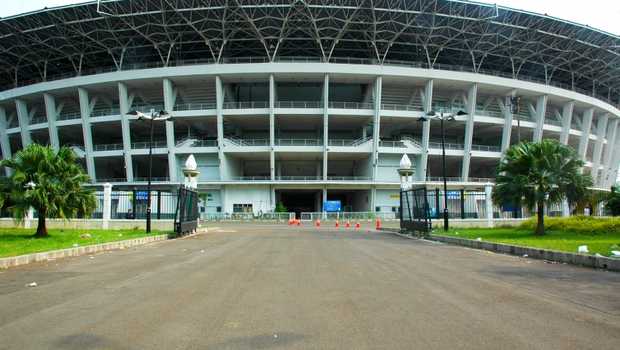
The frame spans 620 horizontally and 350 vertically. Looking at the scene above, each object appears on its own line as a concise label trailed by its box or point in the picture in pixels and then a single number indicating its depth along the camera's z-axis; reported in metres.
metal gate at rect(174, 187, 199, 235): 21.80
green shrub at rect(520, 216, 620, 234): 18.45
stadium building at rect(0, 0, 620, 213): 45.09
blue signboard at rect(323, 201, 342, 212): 49.22
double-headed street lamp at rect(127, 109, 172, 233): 22.30
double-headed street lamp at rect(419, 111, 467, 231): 23.16
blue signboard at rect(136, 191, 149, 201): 28.51
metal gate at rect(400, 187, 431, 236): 21.97
